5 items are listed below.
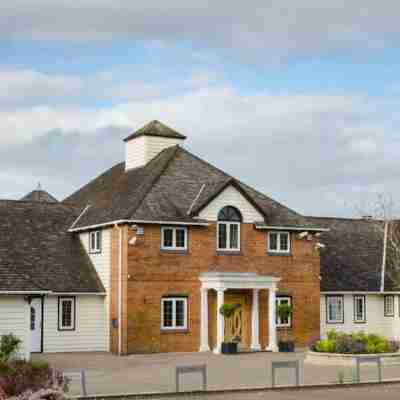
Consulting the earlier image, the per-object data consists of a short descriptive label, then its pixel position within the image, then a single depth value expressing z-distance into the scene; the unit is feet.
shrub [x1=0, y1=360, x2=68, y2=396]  62.69
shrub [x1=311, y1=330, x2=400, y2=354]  112.47
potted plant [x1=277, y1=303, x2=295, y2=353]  137.49
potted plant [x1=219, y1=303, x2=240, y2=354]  130.41
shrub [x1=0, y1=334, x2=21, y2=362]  106.11
